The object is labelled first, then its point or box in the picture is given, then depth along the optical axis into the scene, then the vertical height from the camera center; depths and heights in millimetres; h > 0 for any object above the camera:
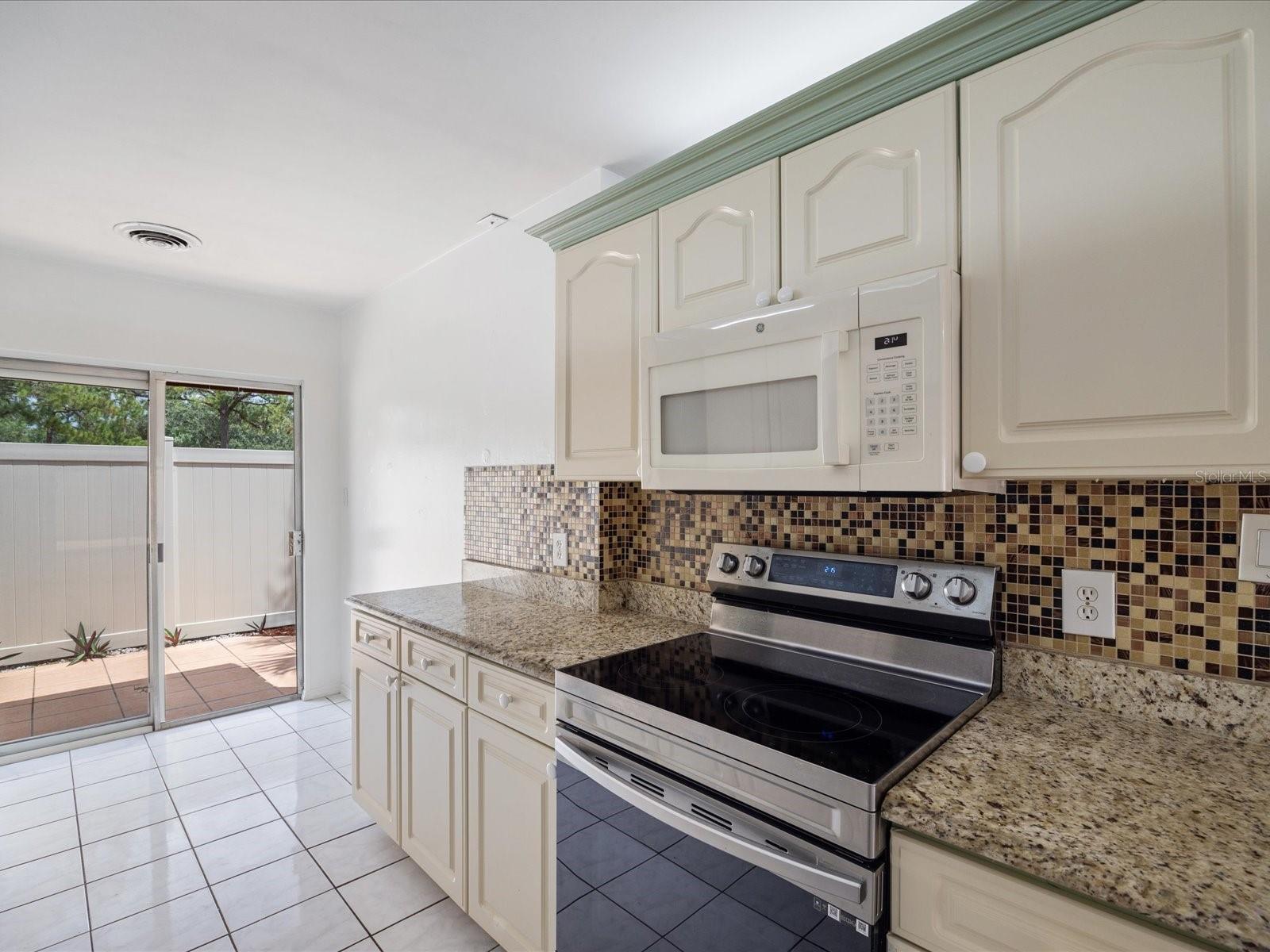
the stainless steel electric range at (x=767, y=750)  995 -490
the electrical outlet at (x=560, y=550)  2334 -277
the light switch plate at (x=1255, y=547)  1104 -133
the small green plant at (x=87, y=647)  3379 -910
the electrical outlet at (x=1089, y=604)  1264 -265
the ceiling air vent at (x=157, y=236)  2697 +1063
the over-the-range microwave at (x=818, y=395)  1180 +170
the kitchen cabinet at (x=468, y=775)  1614 -890
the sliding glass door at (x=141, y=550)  3232 -411
